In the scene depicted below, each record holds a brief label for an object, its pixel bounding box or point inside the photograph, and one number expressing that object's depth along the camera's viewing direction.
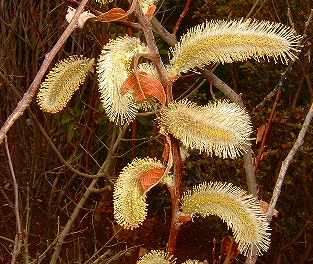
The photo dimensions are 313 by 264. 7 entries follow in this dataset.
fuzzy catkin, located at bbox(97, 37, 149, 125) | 0.32
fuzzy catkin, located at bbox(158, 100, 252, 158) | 0.32
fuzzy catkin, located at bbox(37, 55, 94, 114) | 0.34
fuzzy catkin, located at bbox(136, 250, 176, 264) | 0.35
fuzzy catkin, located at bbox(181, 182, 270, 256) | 0.33
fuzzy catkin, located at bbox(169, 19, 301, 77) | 0.32
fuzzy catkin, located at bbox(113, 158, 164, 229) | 0.34
